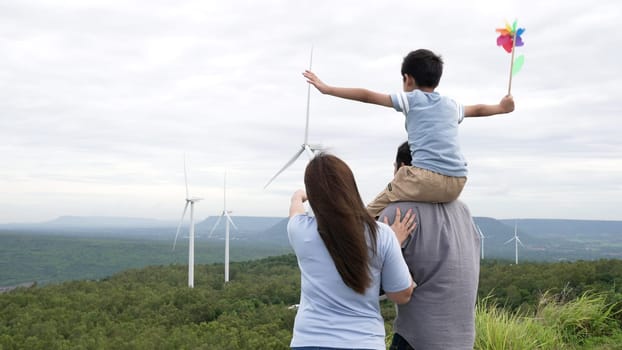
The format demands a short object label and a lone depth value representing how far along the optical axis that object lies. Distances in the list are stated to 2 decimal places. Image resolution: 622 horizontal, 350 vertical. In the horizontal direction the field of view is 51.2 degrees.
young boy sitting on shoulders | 3.26
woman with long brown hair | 2.84
